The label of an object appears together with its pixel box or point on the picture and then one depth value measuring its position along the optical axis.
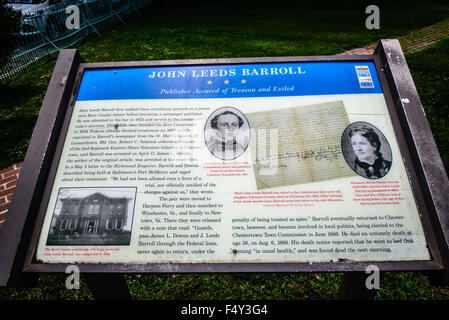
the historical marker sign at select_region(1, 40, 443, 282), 1.29
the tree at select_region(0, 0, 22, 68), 5.34
